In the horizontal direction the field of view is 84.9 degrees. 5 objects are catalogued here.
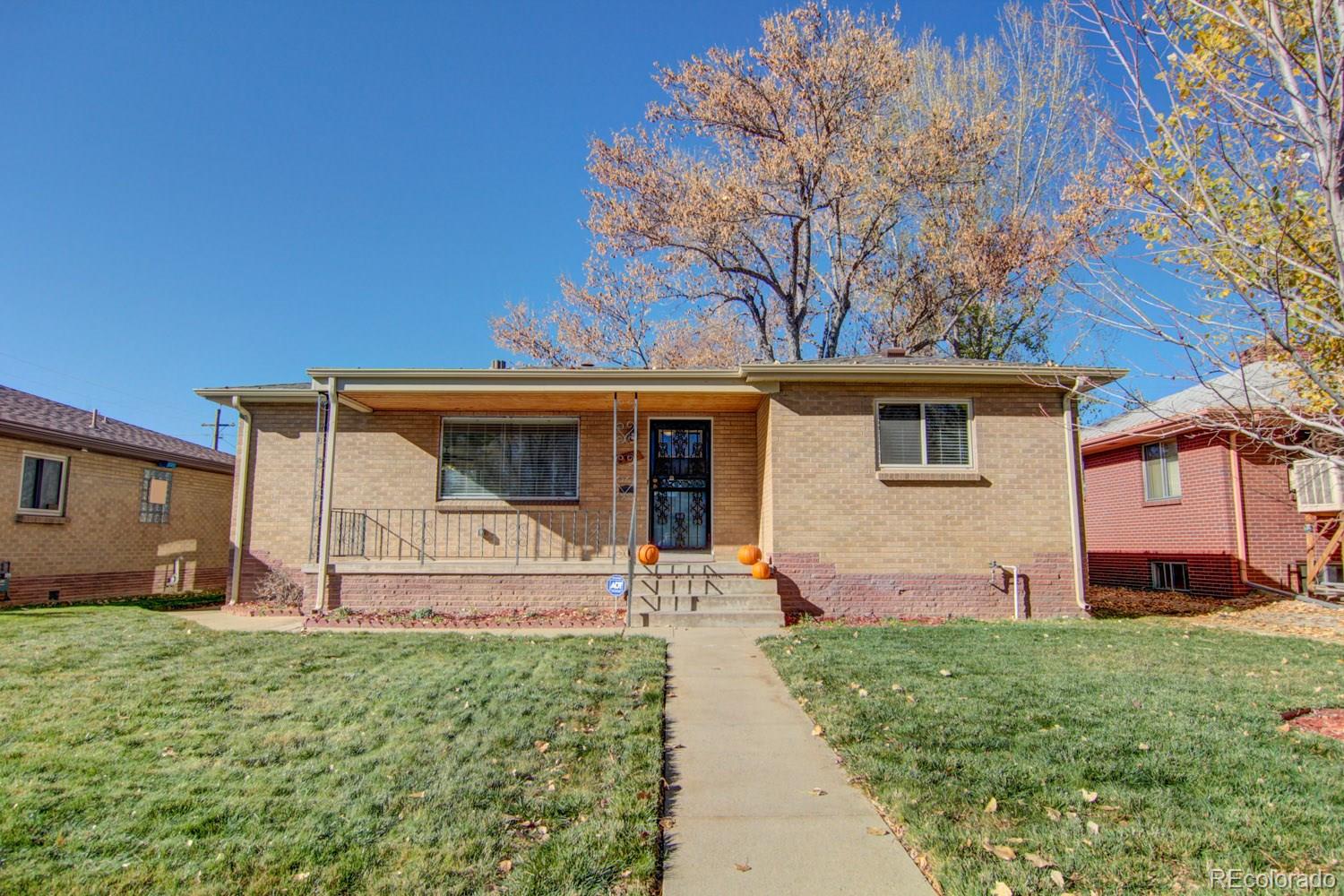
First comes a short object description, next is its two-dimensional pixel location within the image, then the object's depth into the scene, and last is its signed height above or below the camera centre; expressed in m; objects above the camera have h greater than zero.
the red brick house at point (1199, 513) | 12.08 +0.46
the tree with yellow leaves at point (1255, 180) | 3.88 +2.15
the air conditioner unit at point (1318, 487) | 11.43 +0.84
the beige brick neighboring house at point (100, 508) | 11.75 +0.44
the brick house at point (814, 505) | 9.84 +0.44
